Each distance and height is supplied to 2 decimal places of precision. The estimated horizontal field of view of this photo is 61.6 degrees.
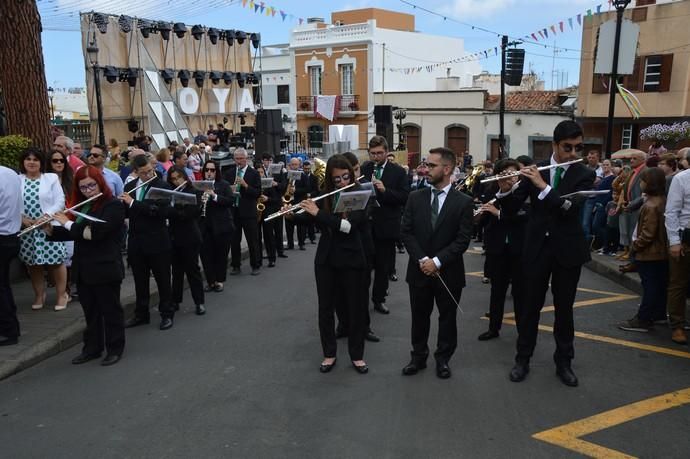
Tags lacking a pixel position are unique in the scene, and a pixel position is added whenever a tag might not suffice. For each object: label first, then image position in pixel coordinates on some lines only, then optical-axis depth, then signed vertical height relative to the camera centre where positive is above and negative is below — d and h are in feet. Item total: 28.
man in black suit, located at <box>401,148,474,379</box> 16.70 -3.40
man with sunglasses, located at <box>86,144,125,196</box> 27.89 -2.08
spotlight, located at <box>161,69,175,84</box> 90.48 +8.15
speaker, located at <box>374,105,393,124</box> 86.38 +2.10
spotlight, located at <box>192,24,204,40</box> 94.35 +15.57
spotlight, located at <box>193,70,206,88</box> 96.94 +8.39
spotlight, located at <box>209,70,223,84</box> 100.63 +8.86
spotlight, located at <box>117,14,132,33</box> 80.53 +14.32
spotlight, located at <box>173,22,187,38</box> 89.97 +15.21
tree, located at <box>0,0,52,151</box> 28.60 +2.78
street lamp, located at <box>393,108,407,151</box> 90.58 -0.59
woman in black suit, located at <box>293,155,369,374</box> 17.79 -4.21
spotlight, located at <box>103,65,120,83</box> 78.07 +7.27
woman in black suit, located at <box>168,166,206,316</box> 23.86 -4.81
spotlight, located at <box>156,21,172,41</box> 87.35 +14.77
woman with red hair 18.31 -4.10
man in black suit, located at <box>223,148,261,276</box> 31.24 -4.39
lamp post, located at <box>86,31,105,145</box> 55.57 +5.48
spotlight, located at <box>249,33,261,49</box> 107.34 +16.29
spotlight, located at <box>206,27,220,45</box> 98.02 +15.65
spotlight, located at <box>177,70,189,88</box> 93.62 +8.33
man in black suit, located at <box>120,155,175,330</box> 21.93 -4.47
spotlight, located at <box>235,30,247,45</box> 103.25 +16.29
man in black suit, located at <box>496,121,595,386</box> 16.11 -3.27
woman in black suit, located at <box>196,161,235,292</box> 28.04 -5.02
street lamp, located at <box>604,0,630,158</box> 38.86 +4.32
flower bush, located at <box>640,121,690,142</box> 48.04 -0.31
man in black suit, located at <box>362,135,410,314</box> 23.75 -3.30
